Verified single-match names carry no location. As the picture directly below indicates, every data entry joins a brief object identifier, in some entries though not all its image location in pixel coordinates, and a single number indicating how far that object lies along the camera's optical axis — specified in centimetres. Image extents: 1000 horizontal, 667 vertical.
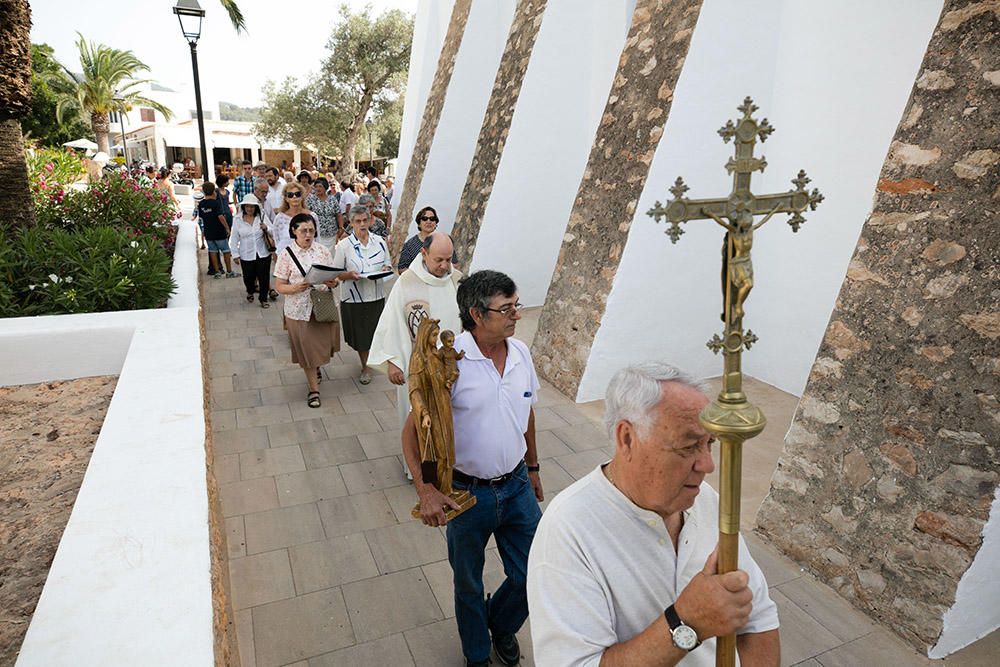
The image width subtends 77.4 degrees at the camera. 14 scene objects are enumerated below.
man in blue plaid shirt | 1422
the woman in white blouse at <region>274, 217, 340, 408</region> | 579
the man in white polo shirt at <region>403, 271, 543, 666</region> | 268
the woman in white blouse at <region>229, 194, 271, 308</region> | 909
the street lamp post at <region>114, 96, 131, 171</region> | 2967
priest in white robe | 390
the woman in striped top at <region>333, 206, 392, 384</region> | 582
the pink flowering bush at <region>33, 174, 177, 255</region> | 816
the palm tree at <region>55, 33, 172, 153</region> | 2795
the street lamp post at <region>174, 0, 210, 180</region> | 1058
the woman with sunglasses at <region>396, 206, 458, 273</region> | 616
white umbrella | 2672
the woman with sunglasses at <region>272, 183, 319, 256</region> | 749
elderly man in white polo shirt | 143
